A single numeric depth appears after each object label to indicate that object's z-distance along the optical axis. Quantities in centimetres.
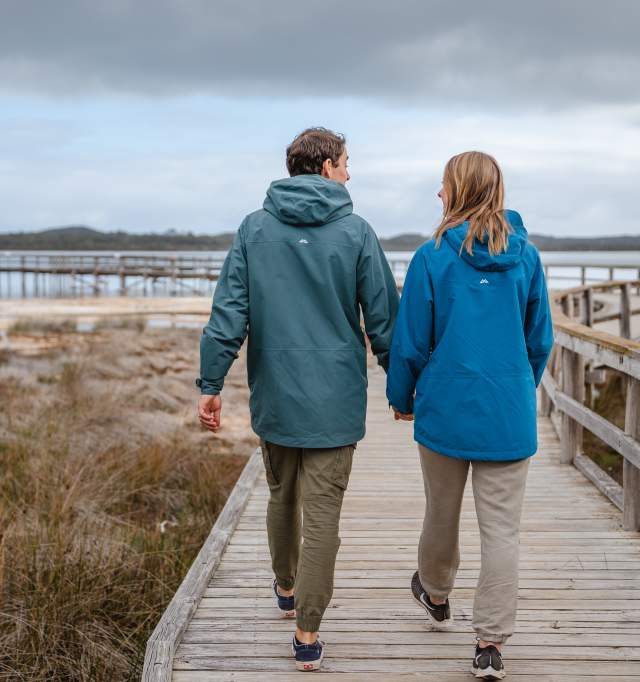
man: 256
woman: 242
